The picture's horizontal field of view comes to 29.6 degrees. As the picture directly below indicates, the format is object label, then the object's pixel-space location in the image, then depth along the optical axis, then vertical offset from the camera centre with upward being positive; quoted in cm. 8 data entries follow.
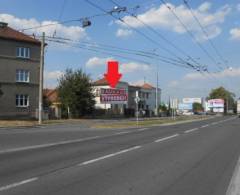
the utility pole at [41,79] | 4222 +395
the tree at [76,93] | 6388 +406
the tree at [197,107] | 14475 +481
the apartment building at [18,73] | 5475 +601
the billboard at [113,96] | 4884 +277
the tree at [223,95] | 17870 +1056
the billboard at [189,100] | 13462 +638
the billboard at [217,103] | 12054 +491
